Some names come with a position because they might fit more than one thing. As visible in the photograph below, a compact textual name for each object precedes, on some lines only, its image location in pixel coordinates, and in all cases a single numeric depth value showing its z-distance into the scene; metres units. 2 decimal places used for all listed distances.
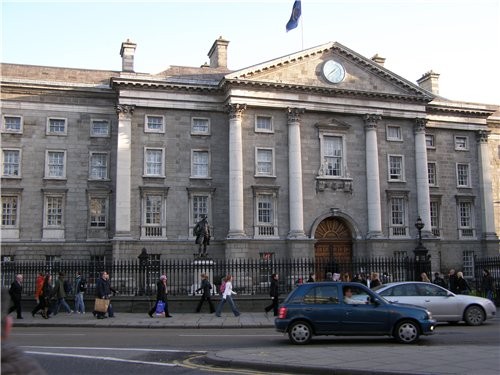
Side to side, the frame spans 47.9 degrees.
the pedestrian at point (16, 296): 22.39
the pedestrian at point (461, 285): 24.23
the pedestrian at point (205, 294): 24.09
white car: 18.09
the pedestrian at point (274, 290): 23.22
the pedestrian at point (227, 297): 22.93
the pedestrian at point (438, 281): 25.31
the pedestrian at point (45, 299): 22.80
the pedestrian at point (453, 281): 24.78
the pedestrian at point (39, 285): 23.43
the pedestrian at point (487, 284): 25.52
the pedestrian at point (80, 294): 24.52
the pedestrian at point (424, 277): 24.72
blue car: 14.09
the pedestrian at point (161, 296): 22.83
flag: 38.59
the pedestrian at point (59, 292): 23.97
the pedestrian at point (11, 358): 3.61
